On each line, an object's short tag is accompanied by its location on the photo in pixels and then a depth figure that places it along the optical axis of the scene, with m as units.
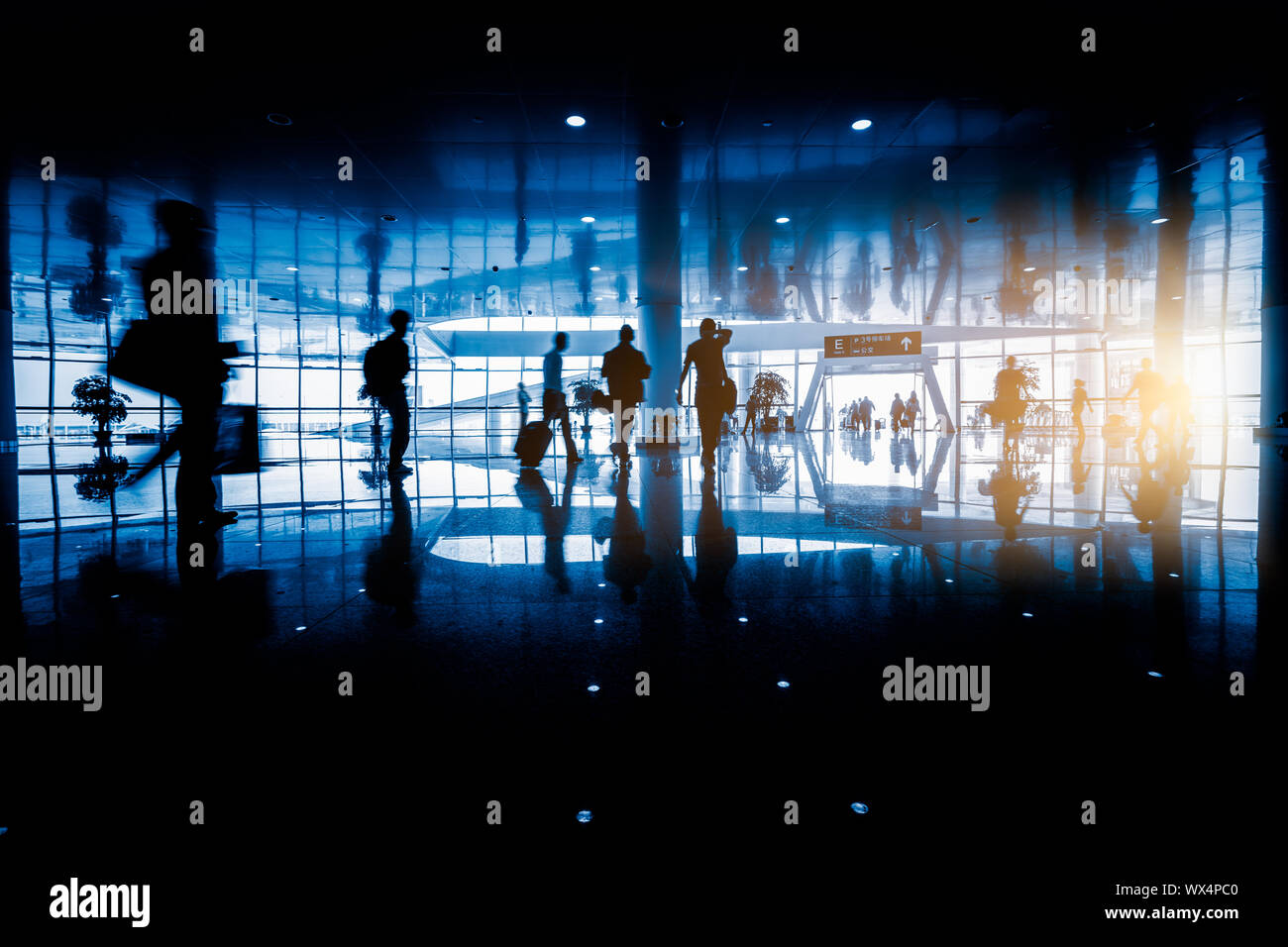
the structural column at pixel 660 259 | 8.35
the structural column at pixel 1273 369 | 3.72
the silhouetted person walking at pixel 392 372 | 8.02
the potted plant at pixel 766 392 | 29.84
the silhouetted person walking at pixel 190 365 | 4.15
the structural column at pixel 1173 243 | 8.59
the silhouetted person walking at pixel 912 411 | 29.72
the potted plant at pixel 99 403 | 21.49
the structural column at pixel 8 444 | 3.08
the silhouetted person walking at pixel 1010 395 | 13.75
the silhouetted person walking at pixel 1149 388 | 11.77
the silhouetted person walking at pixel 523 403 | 12.49
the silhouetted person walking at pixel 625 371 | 8.88
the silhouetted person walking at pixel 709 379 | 8.05
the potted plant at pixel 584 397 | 24.59
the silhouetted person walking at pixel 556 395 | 9.92
